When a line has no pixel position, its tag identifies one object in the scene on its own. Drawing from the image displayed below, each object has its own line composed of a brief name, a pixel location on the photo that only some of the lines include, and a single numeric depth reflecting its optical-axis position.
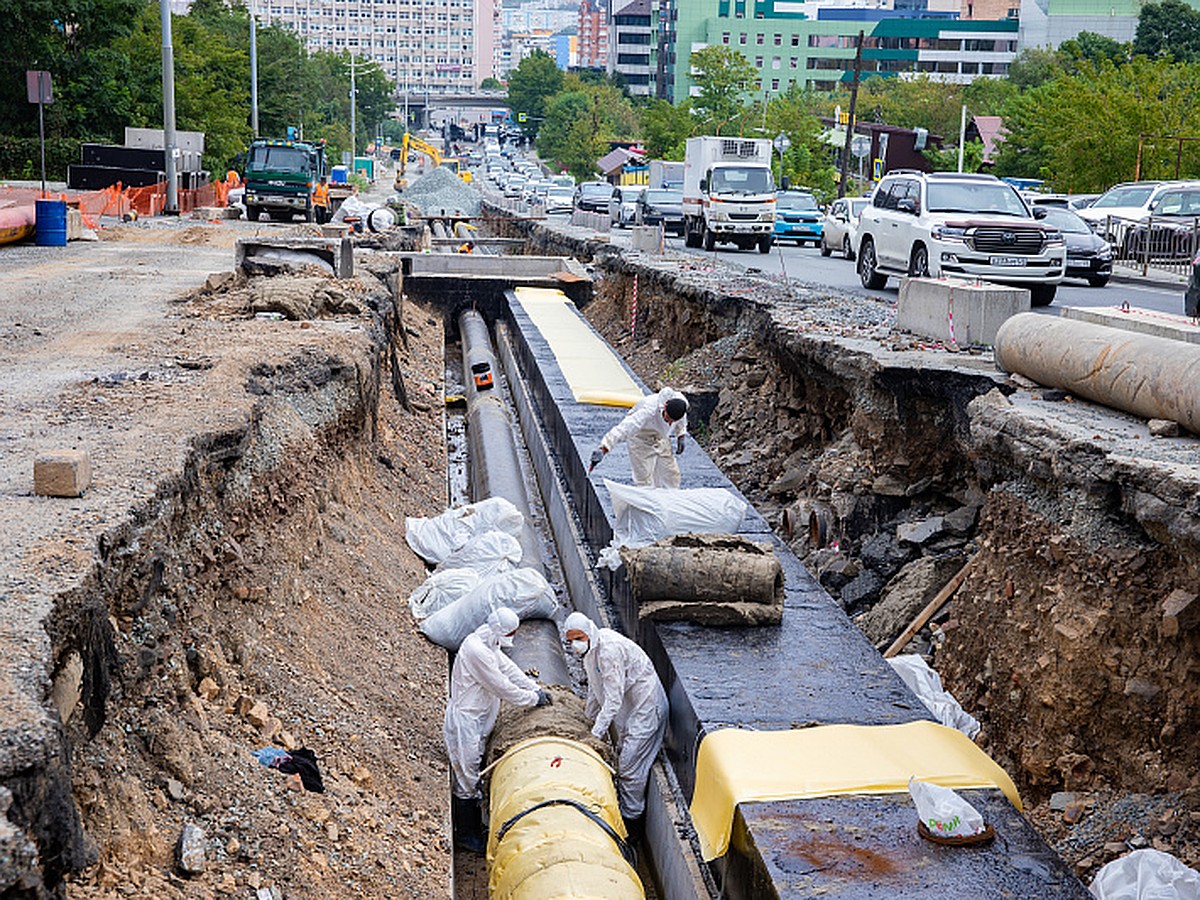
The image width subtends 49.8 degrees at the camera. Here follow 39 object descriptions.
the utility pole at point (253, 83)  50.73
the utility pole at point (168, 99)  31.16
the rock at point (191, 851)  5.20
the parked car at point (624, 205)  42.62
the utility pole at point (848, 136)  49.37
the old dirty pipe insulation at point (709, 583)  8.69
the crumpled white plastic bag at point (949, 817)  5.98
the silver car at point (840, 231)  30.80
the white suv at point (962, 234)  16.95
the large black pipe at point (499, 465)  9.73
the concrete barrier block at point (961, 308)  12.18
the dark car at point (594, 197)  47.69
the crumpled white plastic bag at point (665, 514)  9.76
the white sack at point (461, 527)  11.96
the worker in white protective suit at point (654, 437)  10.49
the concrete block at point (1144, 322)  9.83
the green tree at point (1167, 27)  76.75
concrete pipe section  8.36
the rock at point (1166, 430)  8.31
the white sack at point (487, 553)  11.38
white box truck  31.78
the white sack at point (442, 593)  10.85
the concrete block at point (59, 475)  6.60
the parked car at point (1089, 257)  21.31
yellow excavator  81.12
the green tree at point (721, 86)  71.62
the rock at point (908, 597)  9.70
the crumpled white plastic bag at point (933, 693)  7.98
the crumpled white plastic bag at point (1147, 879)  5.82
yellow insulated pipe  6.11
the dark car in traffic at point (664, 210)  40.25
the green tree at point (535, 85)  152.12
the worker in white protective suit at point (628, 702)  7.80
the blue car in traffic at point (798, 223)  38.44
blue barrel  23.69
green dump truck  36.25
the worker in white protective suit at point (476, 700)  7.84
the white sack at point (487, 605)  10.22
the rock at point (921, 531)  10.23
